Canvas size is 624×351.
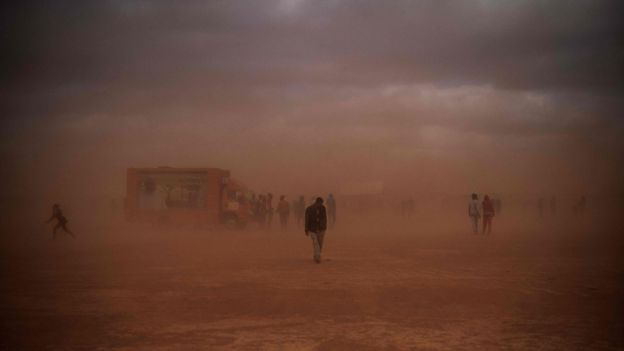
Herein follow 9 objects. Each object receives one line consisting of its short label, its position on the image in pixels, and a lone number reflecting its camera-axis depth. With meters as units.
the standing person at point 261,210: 33.44
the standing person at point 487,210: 26.03
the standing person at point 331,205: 33.87
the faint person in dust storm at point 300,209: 35.96
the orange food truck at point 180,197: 31.22
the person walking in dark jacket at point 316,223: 15.62
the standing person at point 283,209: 31.16
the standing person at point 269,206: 33.27
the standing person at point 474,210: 26.53
